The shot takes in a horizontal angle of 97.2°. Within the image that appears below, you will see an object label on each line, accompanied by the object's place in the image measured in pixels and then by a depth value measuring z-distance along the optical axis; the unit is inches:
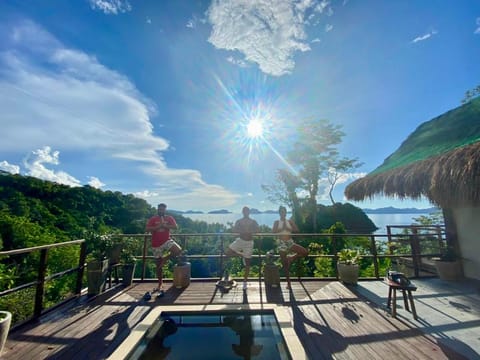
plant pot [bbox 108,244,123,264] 142.3
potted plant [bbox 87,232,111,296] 130.0
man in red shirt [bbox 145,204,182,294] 139.8
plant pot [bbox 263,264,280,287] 145.1
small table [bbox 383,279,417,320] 95.6
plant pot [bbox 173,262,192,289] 144.5
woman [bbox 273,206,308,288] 139.3
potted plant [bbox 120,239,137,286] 148.3
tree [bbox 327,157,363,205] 612.7
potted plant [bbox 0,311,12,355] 67.1
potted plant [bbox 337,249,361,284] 147.9
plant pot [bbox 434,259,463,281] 153.3
